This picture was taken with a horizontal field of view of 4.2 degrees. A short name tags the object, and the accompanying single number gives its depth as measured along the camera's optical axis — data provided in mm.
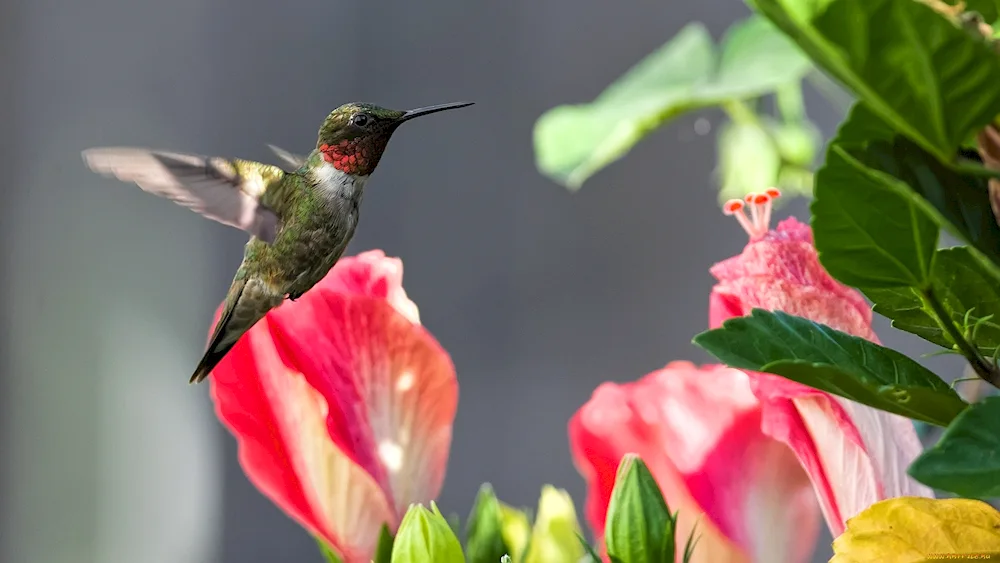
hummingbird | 2770
